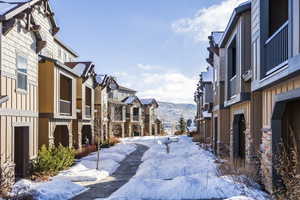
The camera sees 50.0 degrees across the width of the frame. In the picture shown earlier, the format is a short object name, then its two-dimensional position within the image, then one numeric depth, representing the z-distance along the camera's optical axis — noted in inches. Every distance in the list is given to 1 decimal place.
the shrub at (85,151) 850.8
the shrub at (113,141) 1226.6
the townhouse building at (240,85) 448.8
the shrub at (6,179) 368.8
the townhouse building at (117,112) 1815.0
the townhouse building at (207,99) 1112.8
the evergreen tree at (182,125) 2386.2
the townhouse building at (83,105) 944.3
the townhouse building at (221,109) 713.0
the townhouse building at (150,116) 2314.2
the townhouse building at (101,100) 1234.3
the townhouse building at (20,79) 465.1
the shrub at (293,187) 212.2
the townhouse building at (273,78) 294.8
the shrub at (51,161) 579.5
